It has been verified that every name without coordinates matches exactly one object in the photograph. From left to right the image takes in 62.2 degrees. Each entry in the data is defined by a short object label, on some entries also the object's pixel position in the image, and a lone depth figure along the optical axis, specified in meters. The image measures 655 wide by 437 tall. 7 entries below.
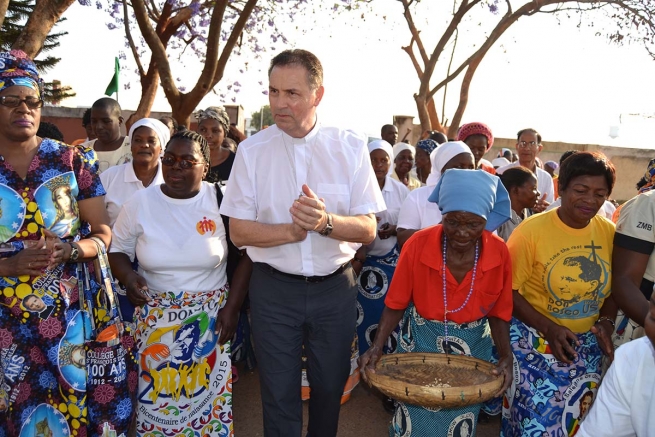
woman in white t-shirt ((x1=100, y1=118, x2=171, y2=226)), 4.05
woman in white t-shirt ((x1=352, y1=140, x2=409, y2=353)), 4.52
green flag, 12.83
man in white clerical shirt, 2.85
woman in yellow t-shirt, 2.95
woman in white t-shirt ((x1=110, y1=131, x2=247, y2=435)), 3.08
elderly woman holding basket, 2.79
